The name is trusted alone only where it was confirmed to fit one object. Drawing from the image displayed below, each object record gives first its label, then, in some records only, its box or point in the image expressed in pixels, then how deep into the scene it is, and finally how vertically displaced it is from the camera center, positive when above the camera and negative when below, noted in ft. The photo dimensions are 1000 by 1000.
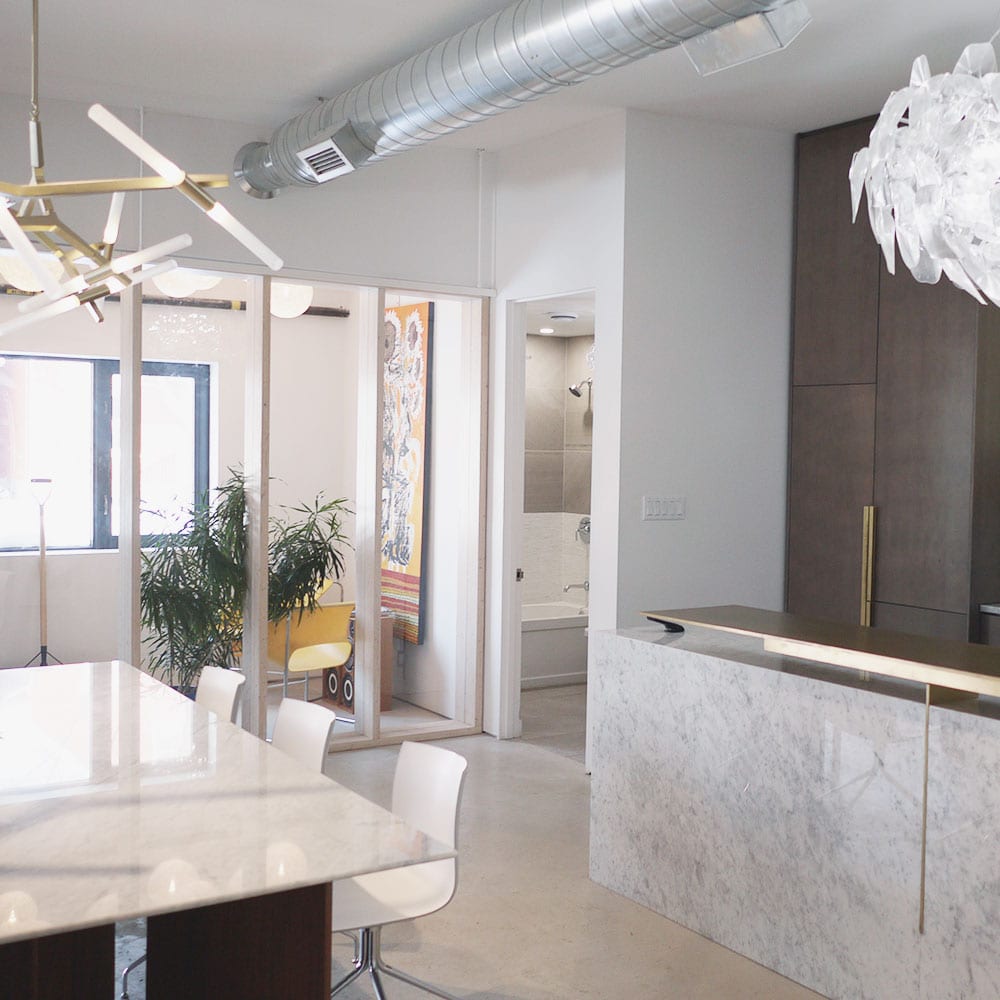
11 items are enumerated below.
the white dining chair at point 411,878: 9.34 -3.51
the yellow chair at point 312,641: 20.20 -3.18
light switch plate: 18.98 -0.75
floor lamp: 18.30 -2.05
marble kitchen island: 10.01 -3.44
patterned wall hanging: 21.53 -0.07
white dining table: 7.05 -2.58
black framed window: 18.15 +0.17
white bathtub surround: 26.23 -4.29
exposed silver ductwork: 11.91 +4.50
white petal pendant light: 7.63 +1.98
